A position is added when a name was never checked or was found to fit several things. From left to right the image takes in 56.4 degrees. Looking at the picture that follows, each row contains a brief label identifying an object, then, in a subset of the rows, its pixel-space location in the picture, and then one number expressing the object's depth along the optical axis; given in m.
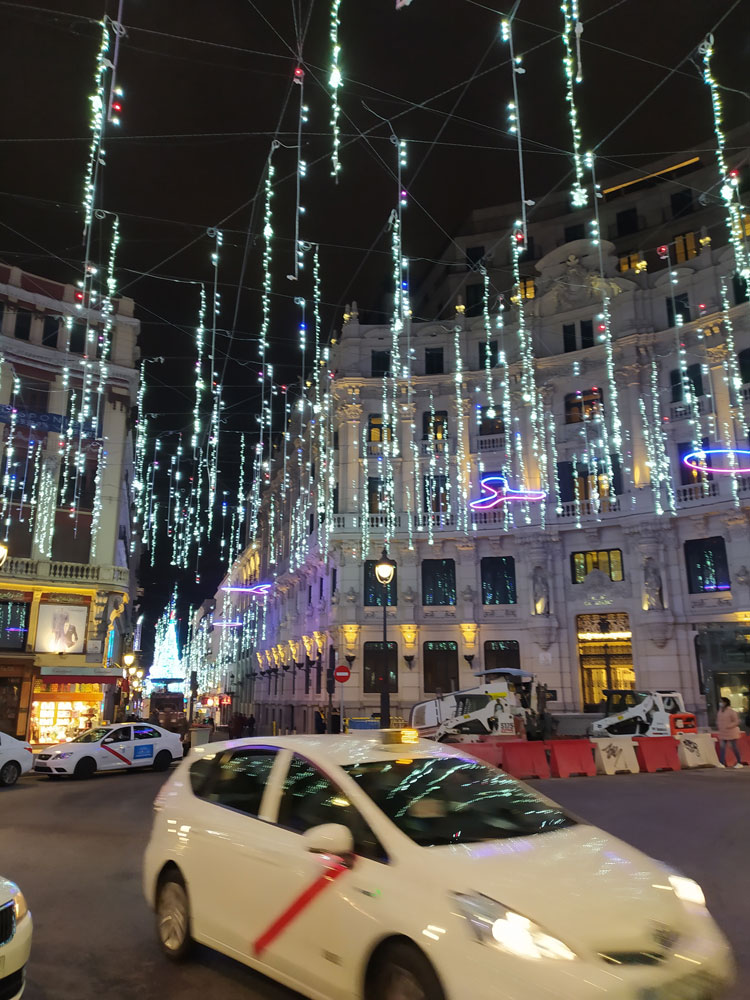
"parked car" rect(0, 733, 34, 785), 16.67
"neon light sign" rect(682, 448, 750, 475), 27.39
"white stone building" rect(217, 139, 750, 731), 30.41
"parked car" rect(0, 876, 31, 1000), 3.99
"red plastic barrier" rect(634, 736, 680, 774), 18.69
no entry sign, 22.03
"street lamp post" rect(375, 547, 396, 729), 18.66
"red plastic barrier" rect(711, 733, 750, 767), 19.56
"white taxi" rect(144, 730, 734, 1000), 3.37
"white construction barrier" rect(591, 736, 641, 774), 18.23
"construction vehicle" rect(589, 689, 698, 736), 23.41
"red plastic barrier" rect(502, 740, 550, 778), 17.19
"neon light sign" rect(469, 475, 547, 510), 32.41
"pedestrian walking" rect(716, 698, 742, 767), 18.42
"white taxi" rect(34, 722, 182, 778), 18.95
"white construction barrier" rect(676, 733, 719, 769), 19.36
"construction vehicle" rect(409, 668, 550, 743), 24.08
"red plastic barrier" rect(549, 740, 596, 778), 17.62
